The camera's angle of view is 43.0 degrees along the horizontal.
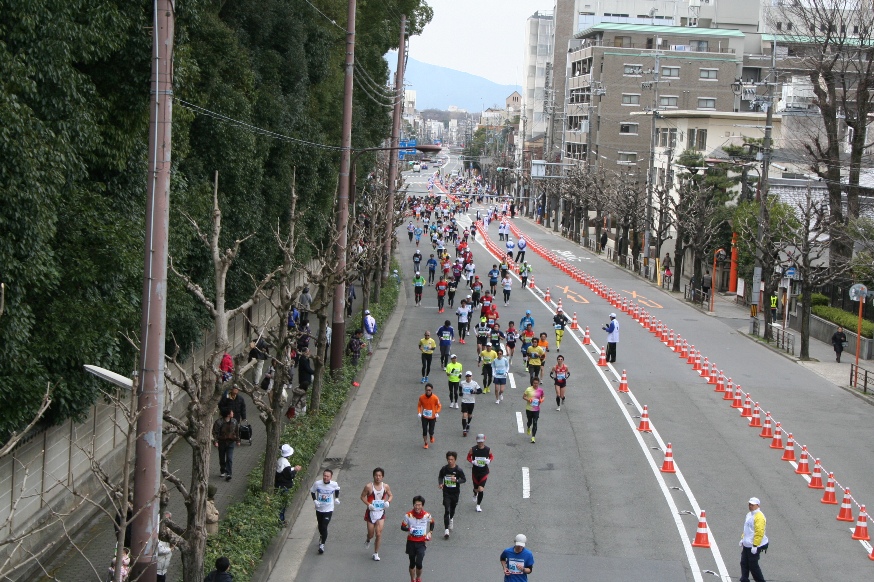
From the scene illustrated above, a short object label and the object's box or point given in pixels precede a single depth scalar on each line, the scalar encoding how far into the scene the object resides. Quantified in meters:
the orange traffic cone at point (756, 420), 25.20
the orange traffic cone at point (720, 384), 29.16
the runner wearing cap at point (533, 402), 21.86
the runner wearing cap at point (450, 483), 16.50
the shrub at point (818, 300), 44.94
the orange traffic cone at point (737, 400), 27.11
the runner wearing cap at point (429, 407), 21.37
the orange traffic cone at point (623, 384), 28.44
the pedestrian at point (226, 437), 19.27
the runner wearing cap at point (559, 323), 33.53
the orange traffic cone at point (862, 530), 17.28
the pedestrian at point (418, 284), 42.91
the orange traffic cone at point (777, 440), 23.22
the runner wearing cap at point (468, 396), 22.56
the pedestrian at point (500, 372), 25.62
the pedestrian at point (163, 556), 13.07
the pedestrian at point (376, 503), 15.63
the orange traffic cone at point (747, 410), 26.05
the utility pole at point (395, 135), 43.81
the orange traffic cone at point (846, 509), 18.27
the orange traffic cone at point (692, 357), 33.25
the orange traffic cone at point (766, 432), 24.19
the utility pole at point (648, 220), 60.66
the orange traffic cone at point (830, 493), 19.25
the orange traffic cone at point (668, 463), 20.86
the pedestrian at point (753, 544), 14.84
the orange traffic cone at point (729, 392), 28.17
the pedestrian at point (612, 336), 31.78
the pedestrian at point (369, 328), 32.69
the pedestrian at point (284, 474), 17.73
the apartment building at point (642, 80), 96.19
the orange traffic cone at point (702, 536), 16.64
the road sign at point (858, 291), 33.59
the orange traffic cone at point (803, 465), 21.17
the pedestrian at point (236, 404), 20.47
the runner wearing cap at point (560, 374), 25.28
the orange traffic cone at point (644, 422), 24.14
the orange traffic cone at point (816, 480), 20.12
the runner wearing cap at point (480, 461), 17.56
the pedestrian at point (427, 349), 28.02
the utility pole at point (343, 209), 26.94
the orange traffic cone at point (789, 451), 22.19
